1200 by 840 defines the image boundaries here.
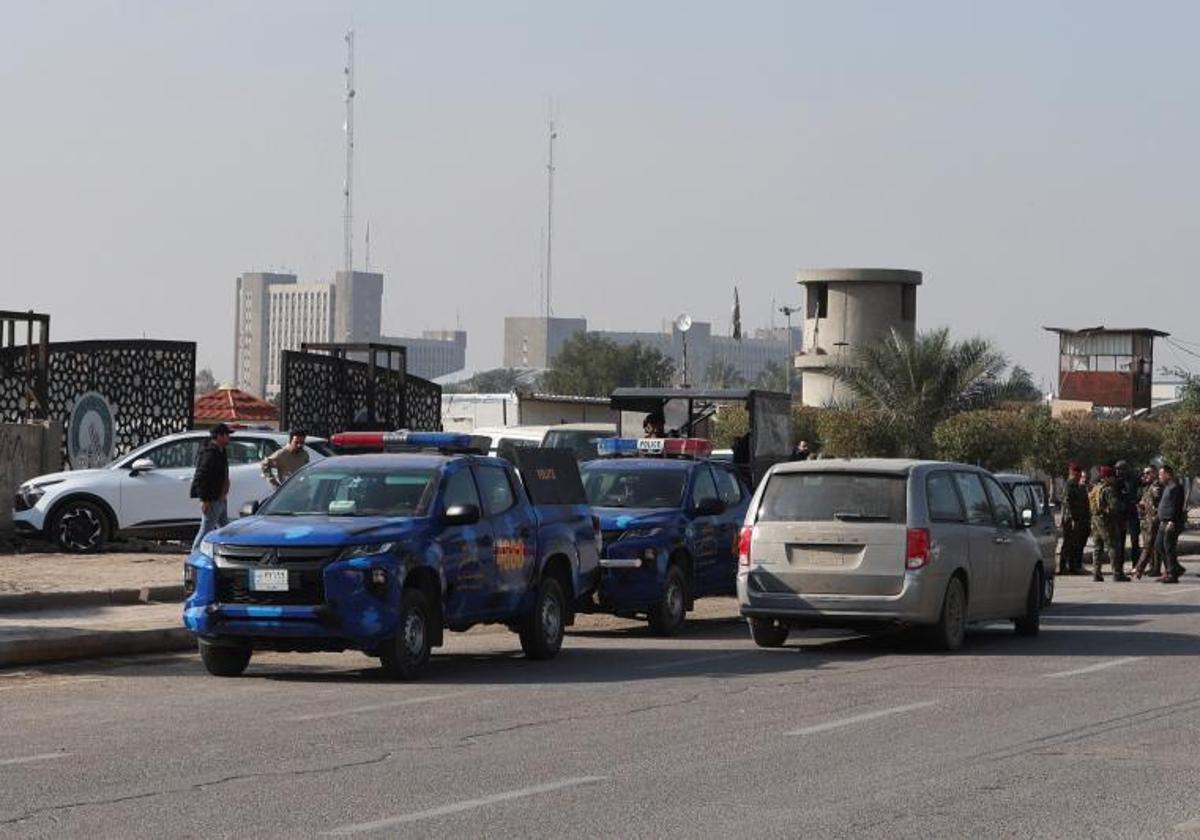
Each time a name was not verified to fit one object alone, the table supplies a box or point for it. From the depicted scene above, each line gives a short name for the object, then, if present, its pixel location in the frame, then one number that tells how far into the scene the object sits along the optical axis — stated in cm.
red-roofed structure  5481
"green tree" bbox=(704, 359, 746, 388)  13838
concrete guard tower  7562
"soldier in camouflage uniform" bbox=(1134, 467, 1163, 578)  3466
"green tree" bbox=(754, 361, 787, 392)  14427
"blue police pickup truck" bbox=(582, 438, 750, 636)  2142
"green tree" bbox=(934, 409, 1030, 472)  5462
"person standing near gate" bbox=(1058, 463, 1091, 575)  3522
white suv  2916
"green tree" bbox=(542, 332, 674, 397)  14912
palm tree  5403
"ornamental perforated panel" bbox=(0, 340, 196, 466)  3281
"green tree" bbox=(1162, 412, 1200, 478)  6712
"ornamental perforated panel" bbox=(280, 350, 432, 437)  3606
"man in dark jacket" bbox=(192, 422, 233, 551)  2433
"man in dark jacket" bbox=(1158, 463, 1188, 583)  3362
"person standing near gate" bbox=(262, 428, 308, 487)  2627
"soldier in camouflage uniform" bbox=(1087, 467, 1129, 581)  3403
